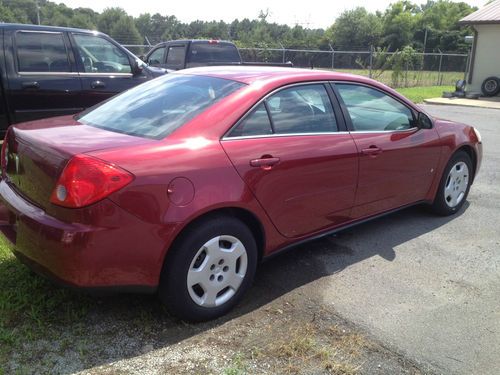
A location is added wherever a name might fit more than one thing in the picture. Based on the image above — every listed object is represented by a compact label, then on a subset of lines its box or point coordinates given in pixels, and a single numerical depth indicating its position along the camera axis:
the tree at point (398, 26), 68.19
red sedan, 2.62
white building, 19.70
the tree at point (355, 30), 69.69
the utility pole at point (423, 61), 25.29
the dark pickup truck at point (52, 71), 6.26
